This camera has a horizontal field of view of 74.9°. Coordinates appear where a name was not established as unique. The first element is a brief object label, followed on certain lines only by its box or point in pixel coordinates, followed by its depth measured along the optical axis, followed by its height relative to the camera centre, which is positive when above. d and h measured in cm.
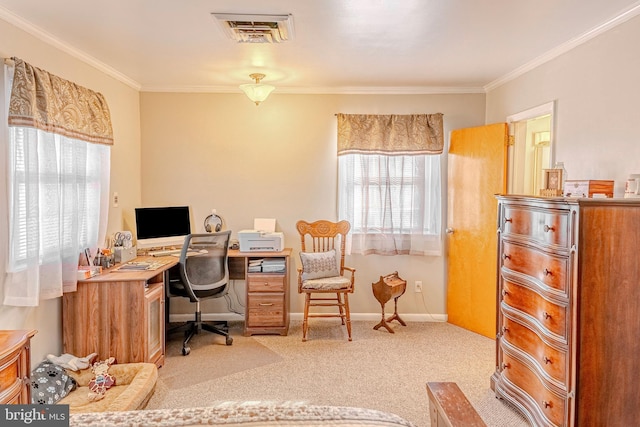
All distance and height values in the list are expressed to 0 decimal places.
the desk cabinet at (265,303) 407 -97
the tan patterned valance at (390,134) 438 +74
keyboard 399 -47
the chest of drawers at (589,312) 207 -55
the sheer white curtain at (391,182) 439 +24
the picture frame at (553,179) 269 +17
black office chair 366 -62
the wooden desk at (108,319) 304 -85
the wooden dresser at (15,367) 171 -71
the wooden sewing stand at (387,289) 416 -86
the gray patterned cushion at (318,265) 408 -60
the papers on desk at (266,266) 410 -62
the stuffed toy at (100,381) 275 -121
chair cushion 396 -77
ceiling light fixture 375 +103
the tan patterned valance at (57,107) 248 +65
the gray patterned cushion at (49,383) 265 -119
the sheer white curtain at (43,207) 250 -3
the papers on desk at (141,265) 334 -52
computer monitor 395 -23
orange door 394 -17
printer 420 -38
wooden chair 398 -64
